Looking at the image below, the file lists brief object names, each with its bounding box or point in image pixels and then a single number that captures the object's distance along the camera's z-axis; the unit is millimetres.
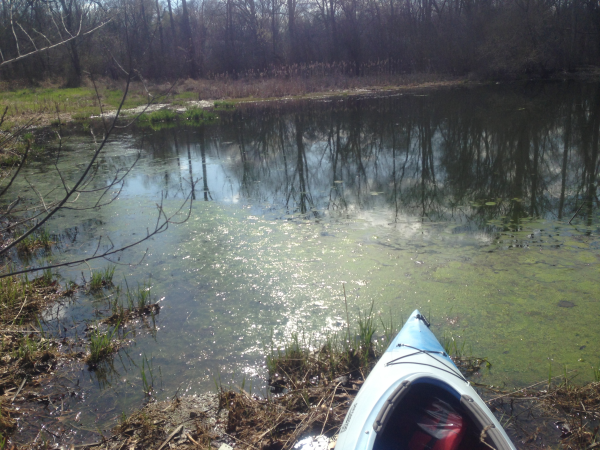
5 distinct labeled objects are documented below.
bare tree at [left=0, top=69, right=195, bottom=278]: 3797
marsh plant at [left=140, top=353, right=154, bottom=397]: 2180
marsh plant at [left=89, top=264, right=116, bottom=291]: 3215
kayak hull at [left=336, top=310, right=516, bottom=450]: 1617
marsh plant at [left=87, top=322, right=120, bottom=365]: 2389
